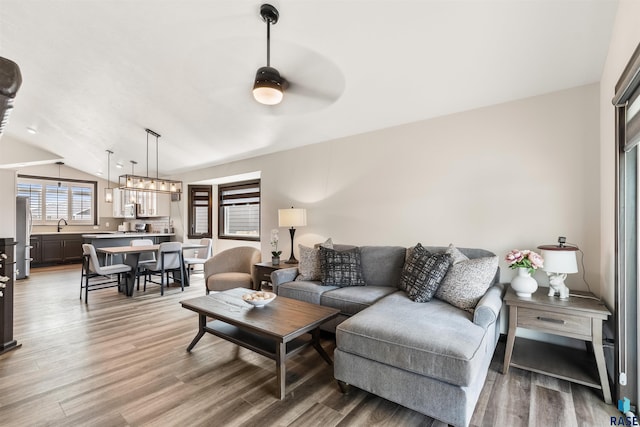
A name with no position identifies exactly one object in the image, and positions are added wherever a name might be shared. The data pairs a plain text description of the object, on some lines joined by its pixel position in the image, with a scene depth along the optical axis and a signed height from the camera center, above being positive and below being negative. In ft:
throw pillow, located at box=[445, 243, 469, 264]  8.79 -1.20
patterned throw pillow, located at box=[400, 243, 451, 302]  8.41 -1.76
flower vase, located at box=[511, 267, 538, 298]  7.77 -1.83
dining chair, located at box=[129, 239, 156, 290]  16.68 -2.79
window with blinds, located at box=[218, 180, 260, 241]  20.83 +0.38
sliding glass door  6.03 -0.75
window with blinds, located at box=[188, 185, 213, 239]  23.15 +0.34
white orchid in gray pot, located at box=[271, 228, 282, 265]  13.63 -1.60
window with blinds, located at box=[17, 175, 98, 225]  24.81 +1.45
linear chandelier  15.72 +1.74
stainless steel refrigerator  19.12 -1.39
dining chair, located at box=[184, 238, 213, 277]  18.06 -2.63
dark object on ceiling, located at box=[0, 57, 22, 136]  1.58 +0.73
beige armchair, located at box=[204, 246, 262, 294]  13.64 -2.72
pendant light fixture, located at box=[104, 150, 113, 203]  24.03 +2.11
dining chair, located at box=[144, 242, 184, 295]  15.96 -2.59
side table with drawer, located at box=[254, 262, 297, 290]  12.84 -2.49
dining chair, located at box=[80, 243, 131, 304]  14.20 -2.68
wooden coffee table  6.75 -2.69
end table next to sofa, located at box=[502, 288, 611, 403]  6.61 -2.76
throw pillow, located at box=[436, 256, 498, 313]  7.78 -1.81
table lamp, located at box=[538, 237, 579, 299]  7.33 -1.22
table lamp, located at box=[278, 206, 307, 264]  13.37 -0.07
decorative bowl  8.41 -2.44
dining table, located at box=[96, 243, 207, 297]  15.51 -2.34
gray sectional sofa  5.44 -2.79
